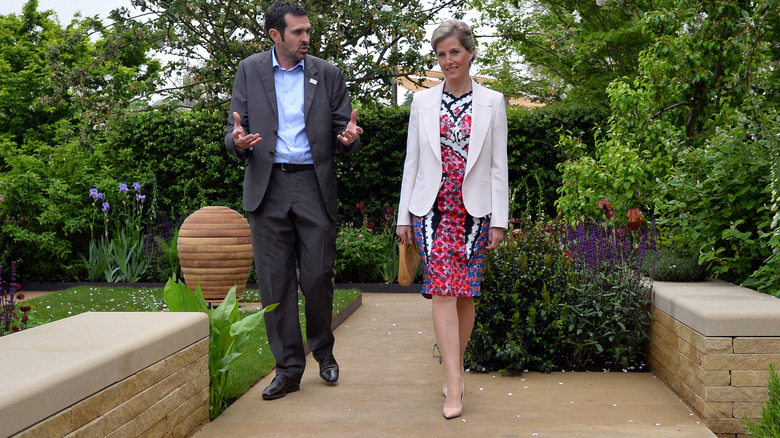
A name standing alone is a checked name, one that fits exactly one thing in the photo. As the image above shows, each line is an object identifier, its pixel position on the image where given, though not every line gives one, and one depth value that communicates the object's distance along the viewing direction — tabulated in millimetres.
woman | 4082
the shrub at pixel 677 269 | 5270
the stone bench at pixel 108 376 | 2324
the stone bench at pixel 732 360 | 3729
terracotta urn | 7758
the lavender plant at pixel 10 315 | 4155
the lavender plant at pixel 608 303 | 4938
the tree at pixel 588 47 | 15242
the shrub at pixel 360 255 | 9773
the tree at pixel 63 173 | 9188
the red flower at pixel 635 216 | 5820
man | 4480
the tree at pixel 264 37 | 8484
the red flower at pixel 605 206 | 6164
